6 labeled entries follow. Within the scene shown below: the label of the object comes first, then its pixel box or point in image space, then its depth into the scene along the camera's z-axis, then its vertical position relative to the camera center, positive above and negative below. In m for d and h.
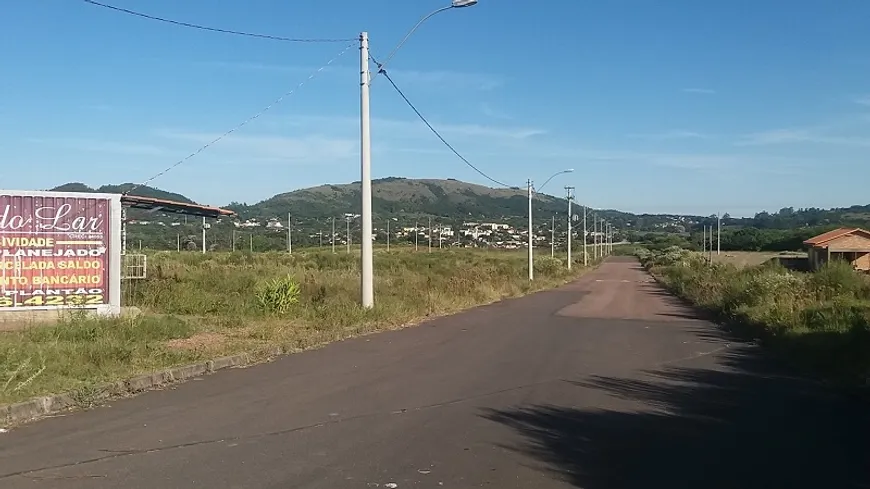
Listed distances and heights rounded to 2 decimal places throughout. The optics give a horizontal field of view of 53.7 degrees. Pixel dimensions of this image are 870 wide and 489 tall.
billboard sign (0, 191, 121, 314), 17.80 -0.15
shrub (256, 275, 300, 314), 21.47 -1.33
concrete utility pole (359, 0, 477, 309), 21.78 +1.61
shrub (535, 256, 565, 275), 62.26 -1.72
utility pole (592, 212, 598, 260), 117.07 +1.50
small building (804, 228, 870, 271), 47.38 -0.16
